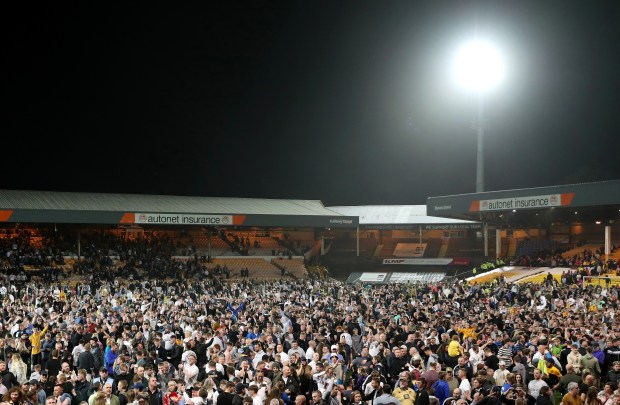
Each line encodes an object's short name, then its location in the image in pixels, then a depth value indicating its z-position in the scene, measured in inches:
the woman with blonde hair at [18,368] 442.6
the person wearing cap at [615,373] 400.2
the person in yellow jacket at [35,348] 542.7
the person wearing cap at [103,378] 379.2
